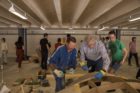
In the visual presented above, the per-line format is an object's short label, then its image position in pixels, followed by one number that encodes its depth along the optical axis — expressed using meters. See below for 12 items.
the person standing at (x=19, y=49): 4.52
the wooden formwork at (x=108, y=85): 1.21
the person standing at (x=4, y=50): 5.58
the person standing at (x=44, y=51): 3.87
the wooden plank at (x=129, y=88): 1.18
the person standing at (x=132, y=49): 4.87
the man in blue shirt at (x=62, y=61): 1.74
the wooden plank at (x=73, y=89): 1.19
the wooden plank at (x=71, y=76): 1.76
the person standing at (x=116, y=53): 2.31
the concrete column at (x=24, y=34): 7.27
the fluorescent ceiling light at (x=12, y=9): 2.60
